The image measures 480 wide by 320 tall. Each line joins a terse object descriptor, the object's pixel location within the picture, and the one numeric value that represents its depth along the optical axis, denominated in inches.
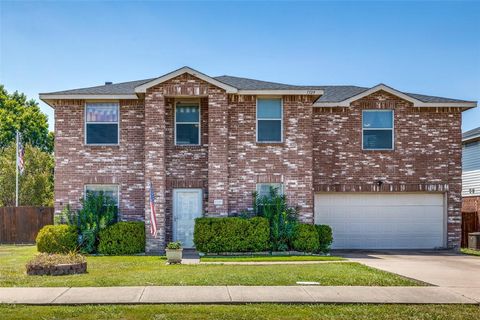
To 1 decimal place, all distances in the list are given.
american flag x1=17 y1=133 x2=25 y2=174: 1161.3
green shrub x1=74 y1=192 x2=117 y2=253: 798.5
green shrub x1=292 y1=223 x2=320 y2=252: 794.2
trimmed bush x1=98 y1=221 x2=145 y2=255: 789.9
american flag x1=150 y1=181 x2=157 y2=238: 754.2
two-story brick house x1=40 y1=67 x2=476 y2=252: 818.2
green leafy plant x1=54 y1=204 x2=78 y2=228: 824.3
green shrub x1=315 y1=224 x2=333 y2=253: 814.5
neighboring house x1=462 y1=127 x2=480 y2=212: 1079.6
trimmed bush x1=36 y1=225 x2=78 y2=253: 781.9
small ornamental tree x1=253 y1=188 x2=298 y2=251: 799.1
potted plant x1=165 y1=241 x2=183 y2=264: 656.4
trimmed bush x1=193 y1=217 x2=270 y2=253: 776.3
